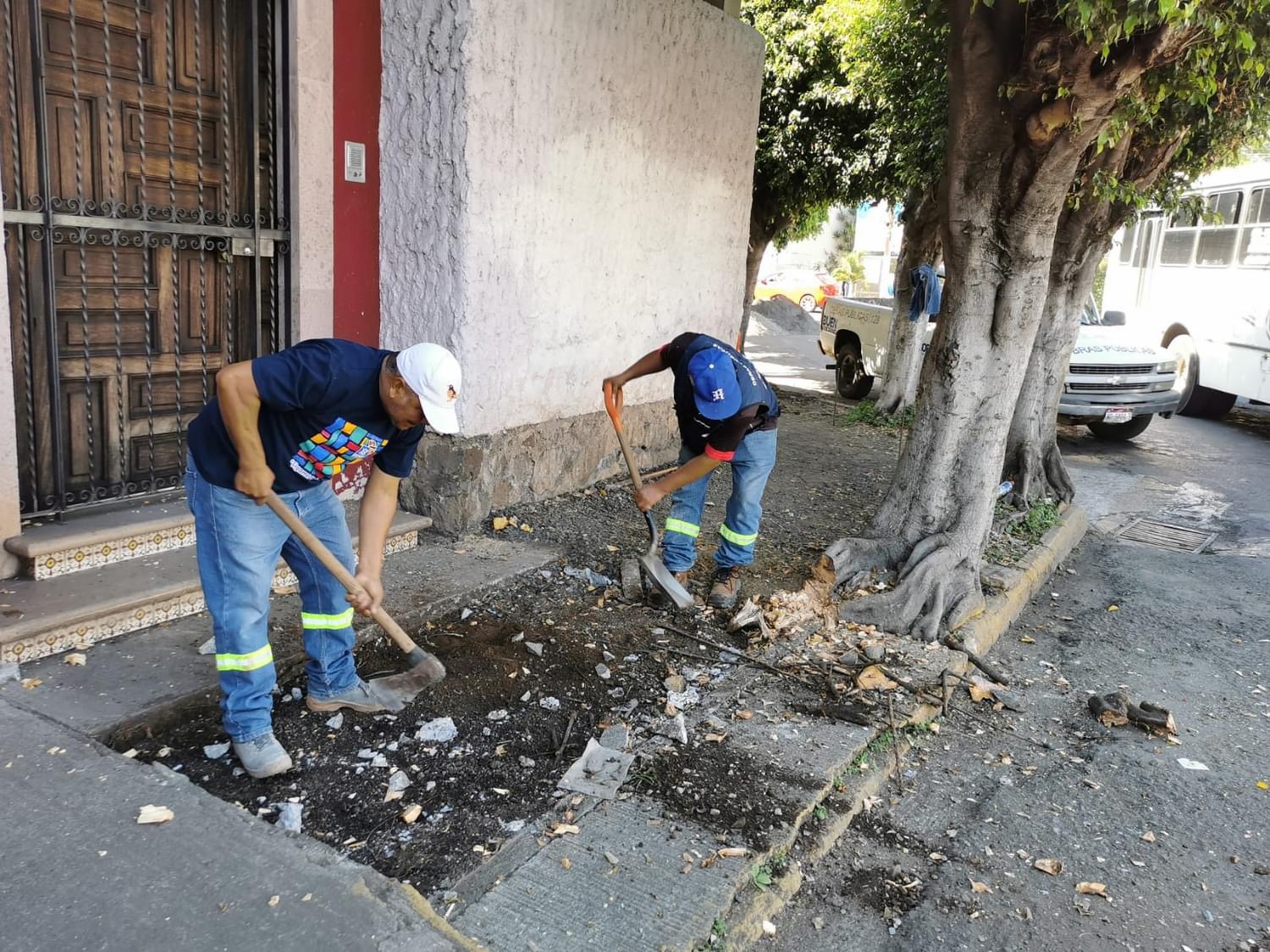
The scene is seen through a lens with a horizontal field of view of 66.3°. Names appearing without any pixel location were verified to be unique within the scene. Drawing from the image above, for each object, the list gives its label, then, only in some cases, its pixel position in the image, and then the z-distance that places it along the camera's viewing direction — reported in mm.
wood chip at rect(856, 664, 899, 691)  4414
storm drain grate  7641
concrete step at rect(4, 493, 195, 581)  4074
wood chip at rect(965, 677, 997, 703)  4660
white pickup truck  11055
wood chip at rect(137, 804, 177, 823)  2754
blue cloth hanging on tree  10805
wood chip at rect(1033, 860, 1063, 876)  3367
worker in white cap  2936
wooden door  4211
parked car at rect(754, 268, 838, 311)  29672
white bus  12000
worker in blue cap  4590
